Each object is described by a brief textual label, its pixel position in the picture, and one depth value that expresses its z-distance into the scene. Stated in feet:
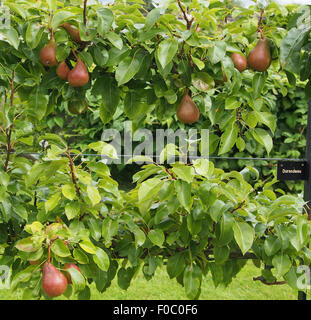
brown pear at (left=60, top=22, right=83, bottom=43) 8.85
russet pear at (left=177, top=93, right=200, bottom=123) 9.28
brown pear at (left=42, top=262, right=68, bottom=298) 8.44
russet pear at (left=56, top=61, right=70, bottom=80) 9.03
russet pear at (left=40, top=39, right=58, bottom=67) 8.85
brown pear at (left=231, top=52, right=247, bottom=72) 9.10
